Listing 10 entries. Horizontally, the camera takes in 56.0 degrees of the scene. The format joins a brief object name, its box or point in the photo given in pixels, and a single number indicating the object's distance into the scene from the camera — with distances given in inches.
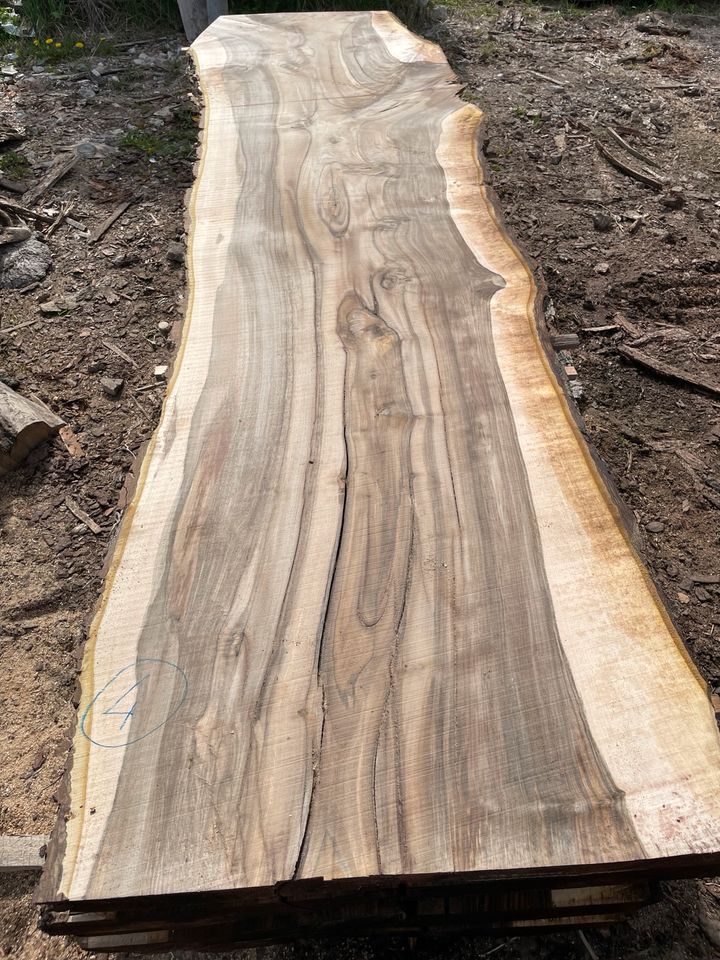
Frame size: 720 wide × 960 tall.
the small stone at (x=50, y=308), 108.5
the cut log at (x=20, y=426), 85.7
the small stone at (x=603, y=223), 120.7
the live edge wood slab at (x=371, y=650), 36.4
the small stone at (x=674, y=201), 125.5
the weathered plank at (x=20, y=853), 59.2
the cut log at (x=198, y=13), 167.6
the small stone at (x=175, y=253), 115.8
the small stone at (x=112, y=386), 96.2
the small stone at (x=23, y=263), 113.2
